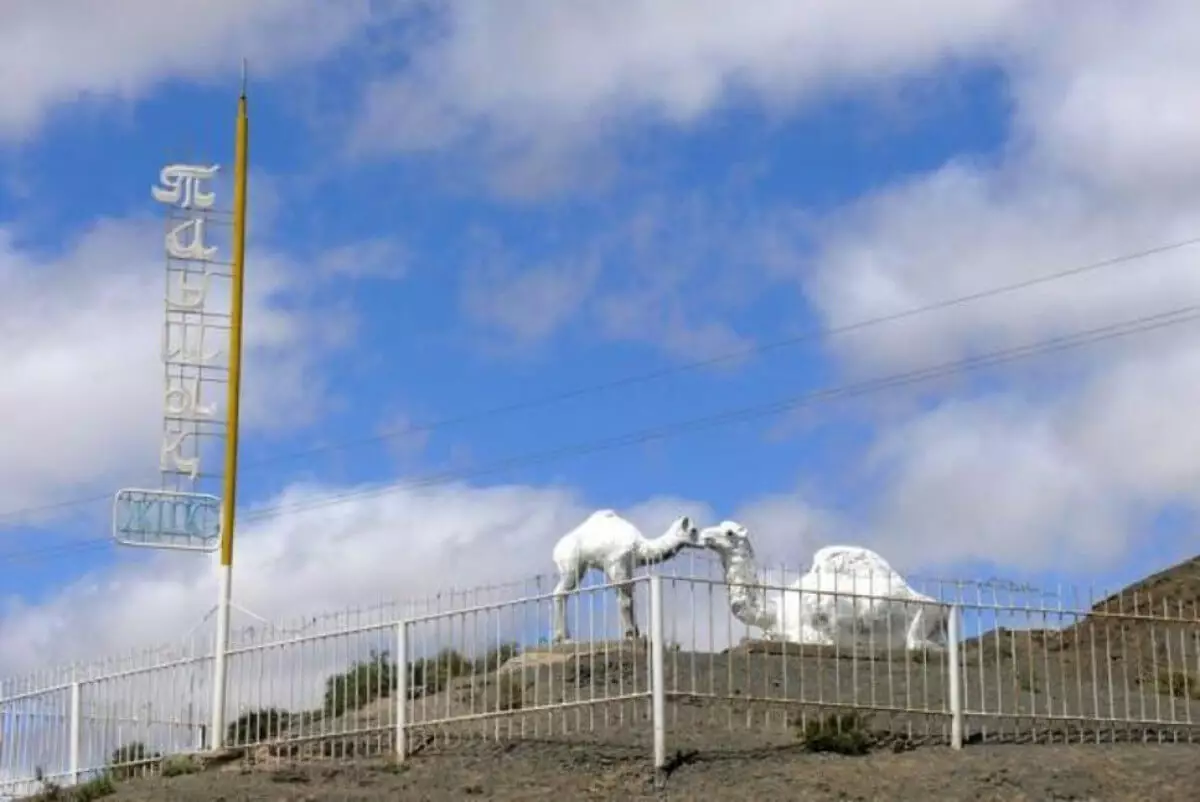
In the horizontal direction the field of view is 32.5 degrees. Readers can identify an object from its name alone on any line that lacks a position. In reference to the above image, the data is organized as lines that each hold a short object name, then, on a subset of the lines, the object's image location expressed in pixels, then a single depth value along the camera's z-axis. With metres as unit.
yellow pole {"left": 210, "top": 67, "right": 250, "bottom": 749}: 21.59
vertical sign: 23.27
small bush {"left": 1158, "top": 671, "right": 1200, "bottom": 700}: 24.53
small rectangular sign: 23.23
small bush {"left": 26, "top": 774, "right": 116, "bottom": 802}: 20.29
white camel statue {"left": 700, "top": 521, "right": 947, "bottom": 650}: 20.17
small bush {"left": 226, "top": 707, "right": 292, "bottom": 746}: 21.05
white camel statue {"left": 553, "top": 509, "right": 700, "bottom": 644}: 23.72
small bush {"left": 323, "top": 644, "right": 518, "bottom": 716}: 19.69
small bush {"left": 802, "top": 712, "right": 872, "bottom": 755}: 18.28
